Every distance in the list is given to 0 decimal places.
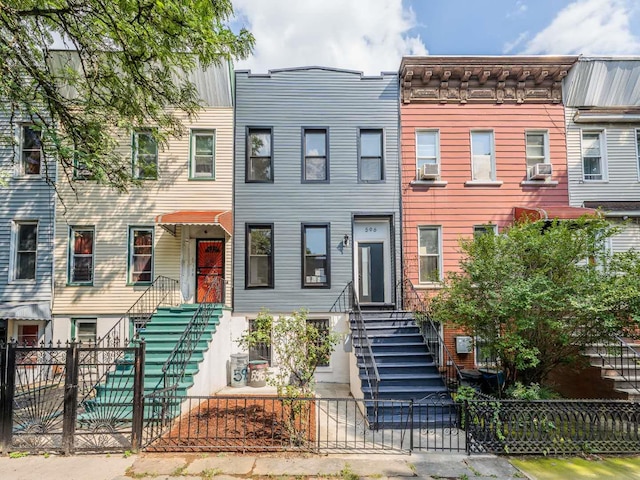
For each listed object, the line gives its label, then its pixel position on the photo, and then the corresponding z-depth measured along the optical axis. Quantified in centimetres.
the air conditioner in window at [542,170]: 1070
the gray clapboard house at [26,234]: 1023
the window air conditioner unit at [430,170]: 1075
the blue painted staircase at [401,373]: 675
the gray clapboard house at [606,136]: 1084
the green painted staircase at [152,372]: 652
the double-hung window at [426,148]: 1120
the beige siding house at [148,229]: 1036
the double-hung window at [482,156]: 1120
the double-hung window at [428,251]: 1085
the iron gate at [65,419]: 559
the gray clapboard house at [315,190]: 1065
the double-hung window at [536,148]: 1121
